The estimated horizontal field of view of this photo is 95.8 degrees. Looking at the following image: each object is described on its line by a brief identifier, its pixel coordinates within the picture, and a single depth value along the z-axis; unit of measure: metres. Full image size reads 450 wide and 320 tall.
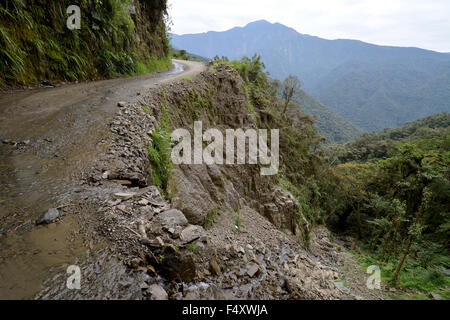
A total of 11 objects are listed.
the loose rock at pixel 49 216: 2.56
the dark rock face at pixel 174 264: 2.42
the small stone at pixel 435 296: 7.34
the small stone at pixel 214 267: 3.00
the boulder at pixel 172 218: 2.92
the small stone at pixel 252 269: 3.47
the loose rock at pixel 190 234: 2.84
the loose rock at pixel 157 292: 2.07
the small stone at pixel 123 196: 3.16
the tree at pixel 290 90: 21.46
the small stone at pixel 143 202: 3.17
